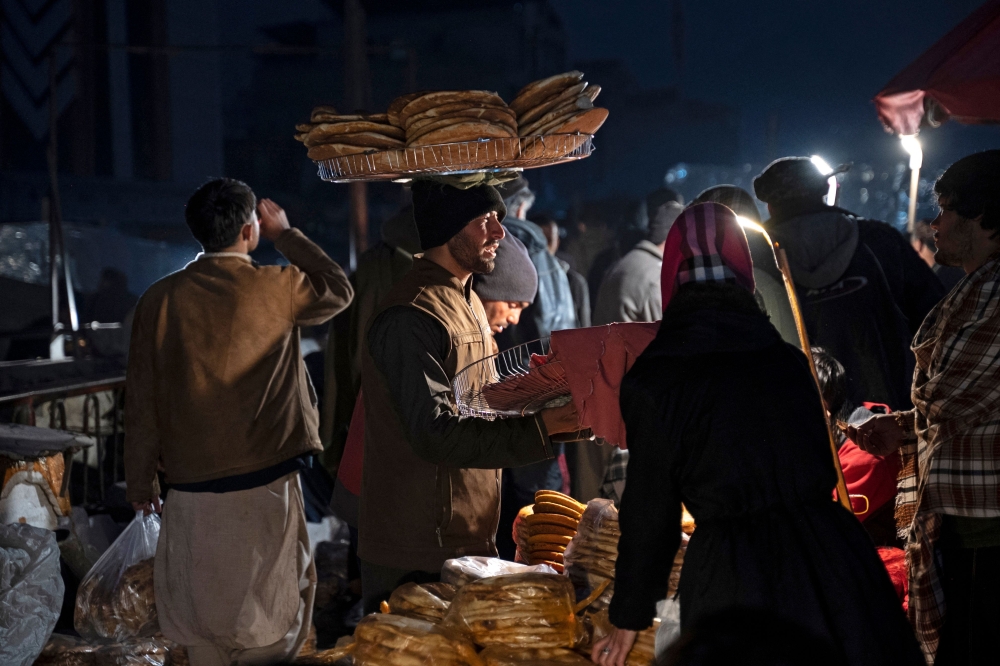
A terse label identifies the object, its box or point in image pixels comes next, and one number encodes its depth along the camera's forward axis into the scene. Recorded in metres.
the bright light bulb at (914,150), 5.79
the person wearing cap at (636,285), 5.66
